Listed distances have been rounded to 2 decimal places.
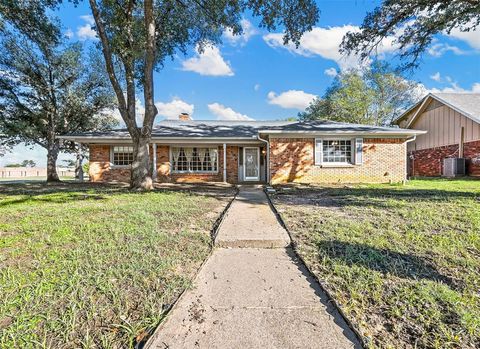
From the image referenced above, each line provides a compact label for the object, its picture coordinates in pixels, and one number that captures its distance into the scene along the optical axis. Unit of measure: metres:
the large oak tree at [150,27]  8.96
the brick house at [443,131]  15.51
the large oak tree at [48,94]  14.38
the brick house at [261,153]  12.48
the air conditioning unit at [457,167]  15.91
